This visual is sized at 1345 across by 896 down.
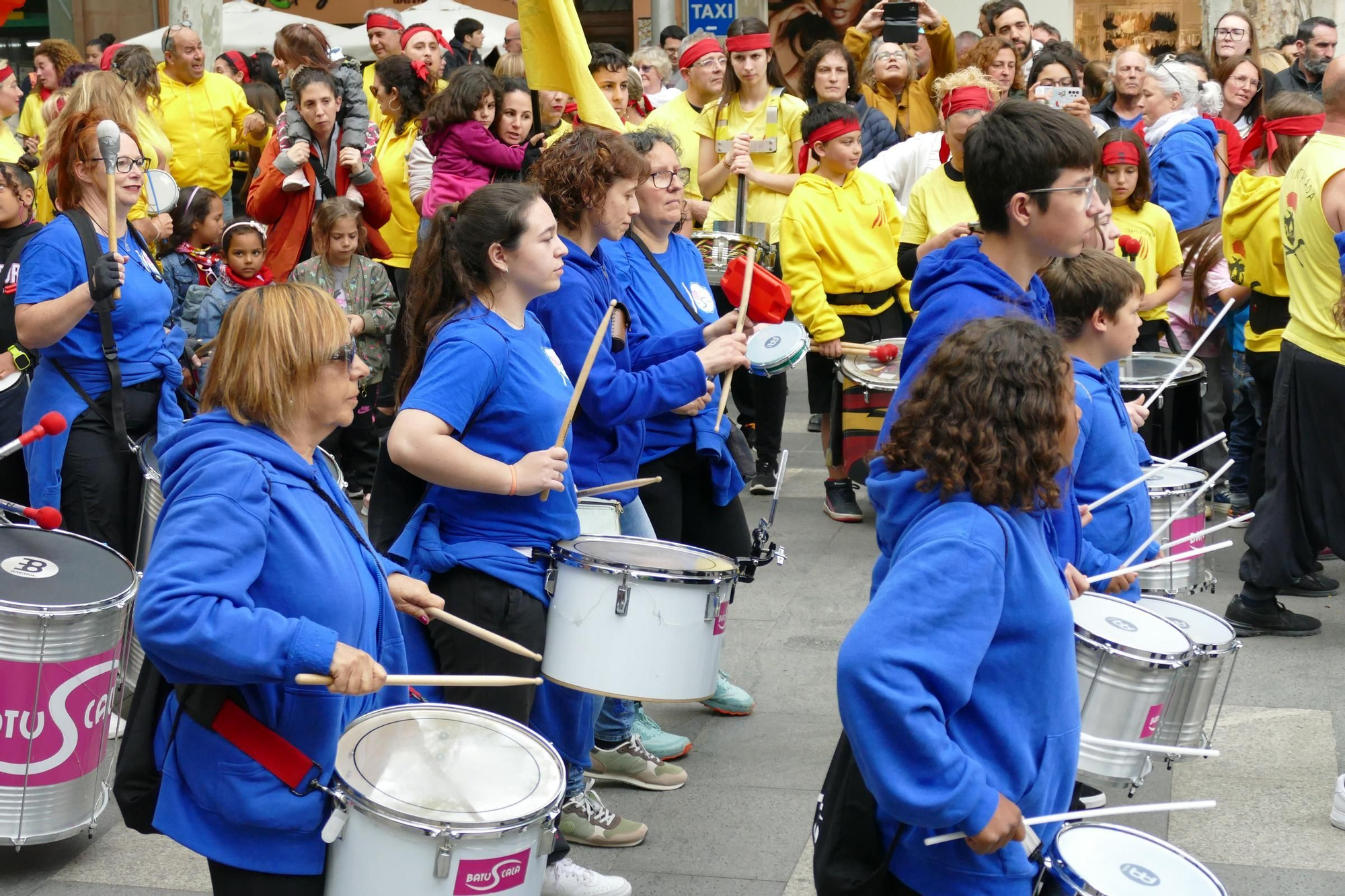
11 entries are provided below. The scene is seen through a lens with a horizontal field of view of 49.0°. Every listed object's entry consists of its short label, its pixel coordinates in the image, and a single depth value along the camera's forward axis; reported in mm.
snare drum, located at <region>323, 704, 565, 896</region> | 2367
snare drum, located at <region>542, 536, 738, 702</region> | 3279
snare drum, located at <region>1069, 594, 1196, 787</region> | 3182
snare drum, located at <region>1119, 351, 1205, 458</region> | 6328
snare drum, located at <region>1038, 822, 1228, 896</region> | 2232
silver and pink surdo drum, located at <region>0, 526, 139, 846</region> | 3627
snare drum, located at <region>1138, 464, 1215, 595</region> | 4535
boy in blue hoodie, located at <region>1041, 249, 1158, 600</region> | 3611
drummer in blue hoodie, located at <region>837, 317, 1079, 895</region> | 2145
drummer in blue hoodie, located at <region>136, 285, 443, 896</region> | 2336
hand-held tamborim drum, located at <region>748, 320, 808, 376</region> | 4855
